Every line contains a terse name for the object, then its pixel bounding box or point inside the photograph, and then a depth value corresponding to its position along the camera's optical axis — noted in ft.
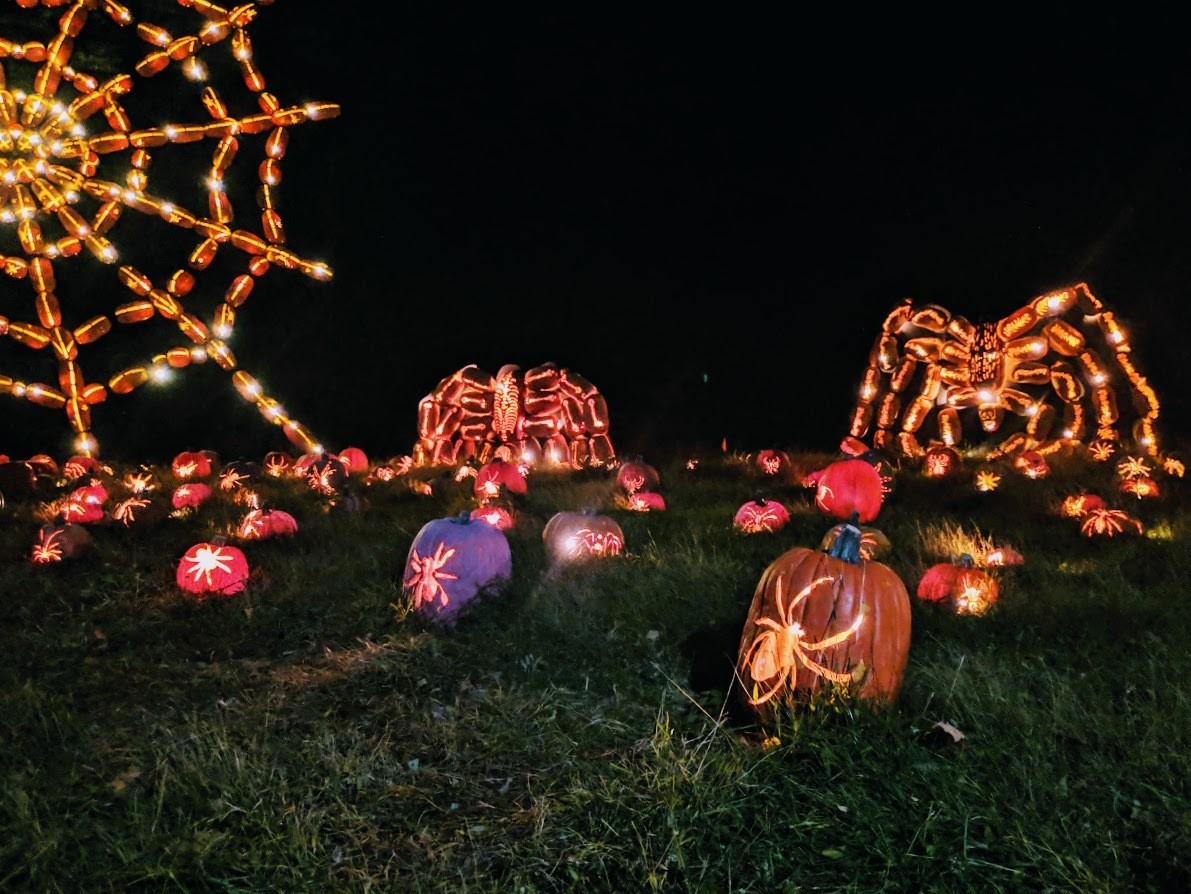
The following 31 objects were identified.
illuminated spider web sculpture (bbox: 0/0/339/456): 30.32
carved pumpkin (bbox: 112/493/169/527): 23.45
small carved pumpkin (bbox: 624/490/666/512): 24.54
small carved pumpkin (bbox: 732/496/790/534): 20.63
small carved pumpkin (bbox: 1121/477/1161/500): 23.17
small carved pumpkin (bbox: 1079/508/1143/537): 19.13
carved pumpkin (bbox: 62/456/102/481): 29.99
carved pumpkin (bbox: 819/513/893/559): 17.65
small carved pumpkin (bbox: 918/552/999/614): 14.58
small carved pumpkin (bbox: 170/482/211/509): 25.92
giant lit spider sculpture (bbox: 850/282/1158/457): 29.22
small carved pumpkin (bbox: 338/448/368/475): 32.90
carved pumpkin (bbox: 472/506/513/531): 21.76
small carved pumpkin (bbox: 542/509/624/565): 18.62
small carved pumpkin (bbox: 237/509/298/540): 21.27
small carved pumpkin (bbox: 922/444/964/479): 28.09
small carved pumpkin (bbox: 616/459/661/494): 27.22
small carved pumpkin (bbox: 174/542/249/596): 17.60
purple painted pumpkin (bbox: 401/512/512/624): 15.85
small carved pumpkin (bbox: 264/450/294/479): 31.55
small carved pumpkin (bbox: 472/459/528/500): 26.30
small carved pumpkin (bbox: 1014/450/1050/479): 26.63
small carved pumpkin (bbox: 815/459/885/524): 21.27
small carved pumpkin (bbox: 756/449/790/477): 29.81
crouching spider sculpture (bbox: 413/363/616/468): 33.94
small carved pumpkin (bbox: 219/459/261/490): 28.35
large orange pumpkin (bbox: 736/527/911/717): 10.77
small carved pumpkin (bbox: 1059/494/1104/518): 21.12
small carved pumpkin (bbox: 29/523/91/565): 19.72
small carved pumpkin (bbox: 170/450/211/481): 30.91
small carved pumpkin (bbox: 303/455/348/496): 27.50
